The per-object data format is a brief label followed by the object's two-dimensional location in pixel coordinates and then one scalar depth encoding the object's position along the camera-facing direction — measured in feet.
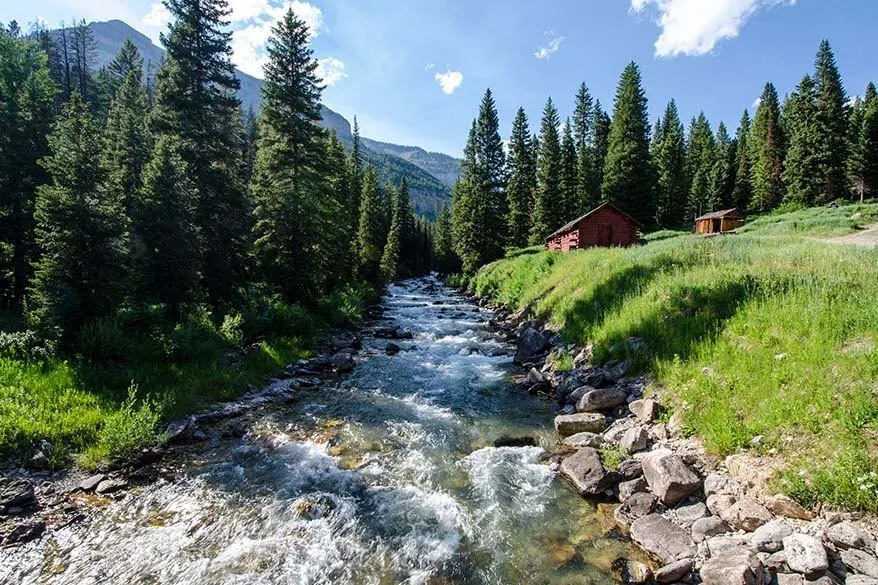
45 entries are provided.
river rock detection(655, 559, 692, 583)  17.02
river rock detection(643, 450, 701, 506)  21.38
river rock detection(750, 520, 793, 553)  16.56
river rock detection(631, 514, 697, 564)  18.30
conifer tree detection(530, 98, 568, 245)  165.89
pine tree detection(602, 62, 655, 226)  161.17
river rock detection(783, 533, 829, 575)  14.84
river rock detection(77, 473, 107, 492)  23.61
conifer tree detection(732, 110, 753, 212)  220.02
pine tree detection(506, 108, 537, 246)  175.32
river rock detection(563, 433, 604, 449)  29.63
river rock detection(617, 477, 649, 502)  23.11
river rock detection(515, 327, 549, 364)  53.36
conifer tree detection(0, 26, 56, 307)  67.05
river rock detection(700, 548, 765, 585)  15.29
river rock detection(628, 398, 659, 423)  29.36
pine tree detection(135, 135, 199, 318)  51.03
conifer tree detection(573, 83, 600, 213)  178.50
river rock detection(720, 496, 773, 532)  18.03
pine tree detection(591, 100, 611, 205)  194.59
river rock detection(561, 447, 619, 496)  24.14
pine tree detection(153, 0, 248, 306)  65.31
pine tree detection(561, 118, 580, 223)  178.19
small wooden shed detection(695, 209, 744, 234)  156.56
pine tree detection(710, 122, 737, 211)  219.41
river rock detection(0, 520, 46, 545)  19.33
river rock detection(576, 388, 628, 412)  33.78
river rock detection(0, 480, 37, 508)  21.36
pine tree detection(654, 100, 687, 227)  197.26
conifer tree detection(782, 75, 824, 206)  168.55
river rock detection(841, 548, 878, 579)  14.32
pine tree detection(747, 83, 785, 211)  202.18
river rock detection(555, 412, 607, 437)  31.83
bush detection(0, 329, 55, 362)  33.78
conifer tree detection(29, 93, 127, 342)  35.65
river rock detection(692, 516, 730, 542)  18.60
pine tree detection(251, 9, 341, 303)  69.51
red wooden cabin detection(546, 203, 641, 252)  120.67
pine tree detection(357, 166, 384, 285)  141.28
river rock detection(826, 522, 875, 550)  15.21
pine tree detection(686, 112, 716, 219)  232.32
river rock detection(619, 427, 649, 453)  26.71
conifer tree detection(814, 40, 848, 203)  163.94
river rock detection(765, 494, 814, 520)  17.33
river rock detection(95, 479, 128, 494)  23.58
